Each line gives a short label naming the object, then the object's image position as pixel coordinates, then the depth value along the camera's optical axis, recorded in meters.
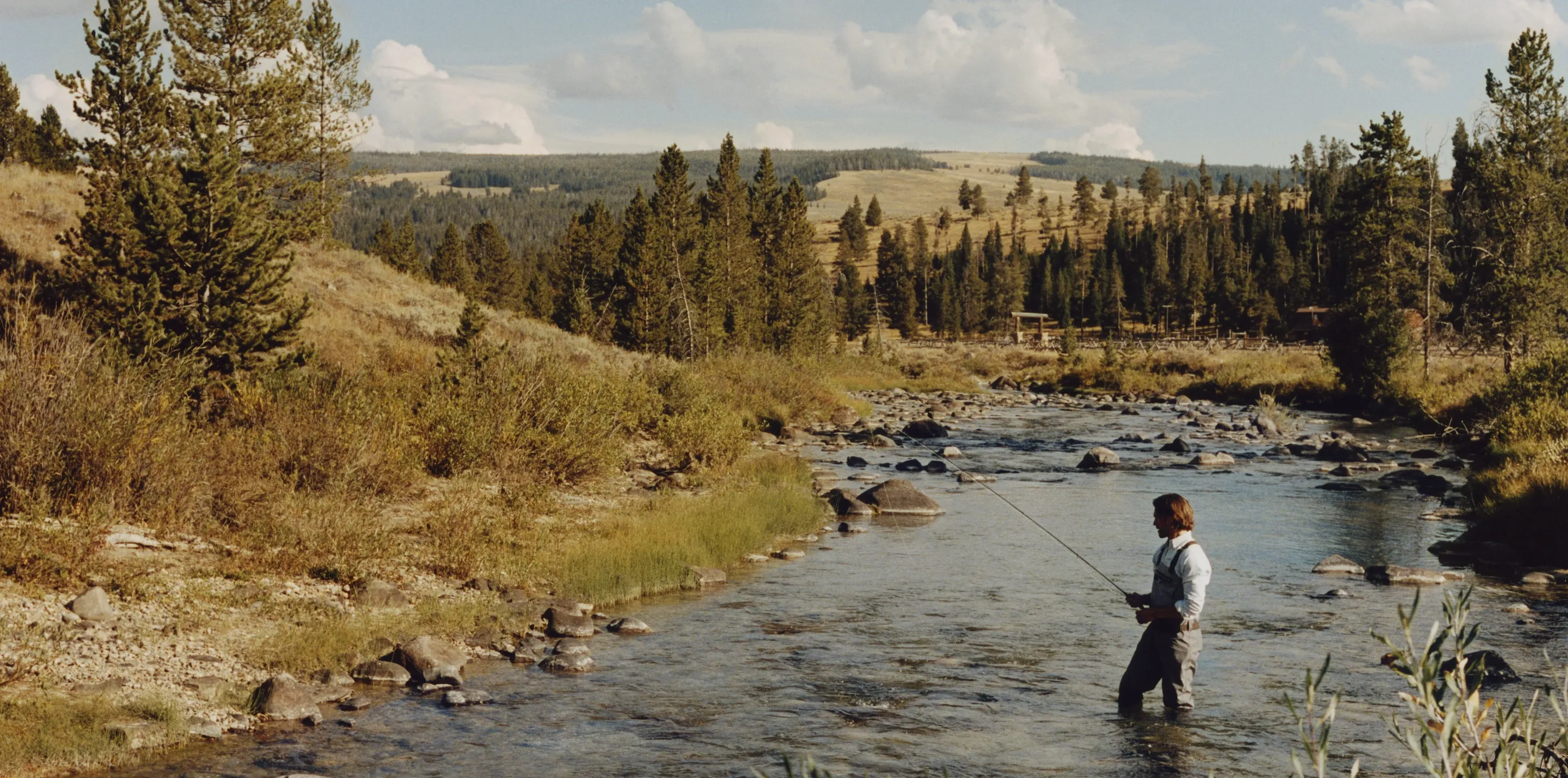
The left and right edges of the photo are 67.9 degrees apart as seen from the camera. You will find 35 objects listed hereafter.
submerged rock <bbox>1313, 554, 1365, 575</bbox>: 17.36
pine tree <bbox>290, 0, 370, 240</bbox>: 43.41
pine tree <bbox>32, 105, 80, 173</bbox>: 49.09
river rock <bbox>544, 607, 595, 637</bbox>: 13.50
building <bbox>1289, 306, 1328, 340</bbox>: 95.62
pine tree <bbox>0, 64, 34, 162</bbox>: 51.84
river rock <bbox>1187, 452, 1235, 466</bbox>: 31.28
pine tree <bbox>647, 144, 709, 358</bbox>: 54.91
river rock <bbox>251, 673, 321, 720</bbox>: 10.04
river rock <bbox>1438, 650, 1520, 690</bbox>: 11.64
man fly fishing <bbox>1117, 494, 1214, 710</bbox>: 9.44
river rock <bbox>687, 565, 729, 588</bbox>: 16.48
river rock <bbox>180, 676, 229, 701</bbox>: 10.07
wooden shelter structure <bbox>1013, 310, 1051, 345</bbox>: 102.19
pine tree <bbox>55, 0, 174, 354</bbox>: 18.14
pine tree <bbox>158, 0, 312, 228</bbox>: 31.03
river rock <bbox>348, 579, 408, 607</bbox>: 13.04
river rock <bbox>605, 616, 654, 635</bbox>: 13.77
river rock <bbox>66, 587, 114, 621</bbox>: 11.01
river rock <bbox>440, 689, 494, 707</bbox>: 10.77
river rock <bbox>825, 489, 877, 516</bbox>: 22.73
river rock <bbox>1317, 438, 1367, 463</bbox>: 31.19
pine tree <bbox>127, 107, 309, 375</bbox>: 18.30
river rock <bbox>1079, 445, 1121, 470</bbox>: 30.91
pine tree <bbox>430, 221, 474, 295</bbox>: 85.19
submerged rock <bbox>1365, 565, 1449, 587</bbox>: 16.36
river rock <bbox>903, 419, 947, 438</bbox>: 39.25
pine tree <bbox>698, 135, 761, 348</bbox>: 59.41
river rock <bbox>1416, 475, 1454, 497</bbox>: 24.94
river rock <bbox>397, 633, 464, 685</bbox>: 11.41
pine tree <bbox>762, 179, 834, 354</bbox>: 70.31
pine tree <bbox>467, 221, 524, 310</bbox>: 88.56
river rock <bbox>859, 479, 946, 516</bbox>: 23.20
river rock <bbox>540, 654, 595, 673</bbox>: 12.06
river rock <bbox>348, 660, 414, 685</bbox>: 11.34
